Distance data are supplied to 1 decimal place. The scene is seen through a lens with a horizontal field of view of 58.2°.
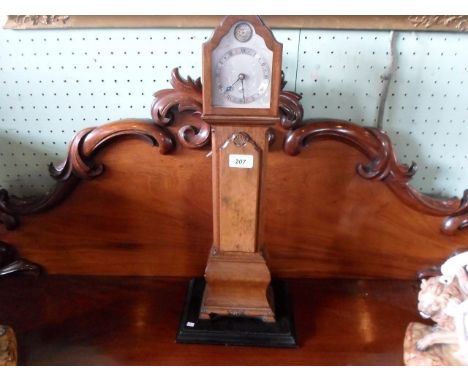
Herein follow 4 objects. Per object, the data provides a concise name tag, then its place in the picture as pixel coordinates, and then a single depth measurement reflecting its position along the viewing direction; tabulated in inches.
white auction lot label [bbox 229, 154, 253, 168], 30.8
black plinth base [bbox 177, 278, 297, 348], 35.9
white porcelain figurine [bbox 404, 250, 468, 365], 28.4
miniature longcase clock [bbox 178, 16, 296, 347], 27.7
